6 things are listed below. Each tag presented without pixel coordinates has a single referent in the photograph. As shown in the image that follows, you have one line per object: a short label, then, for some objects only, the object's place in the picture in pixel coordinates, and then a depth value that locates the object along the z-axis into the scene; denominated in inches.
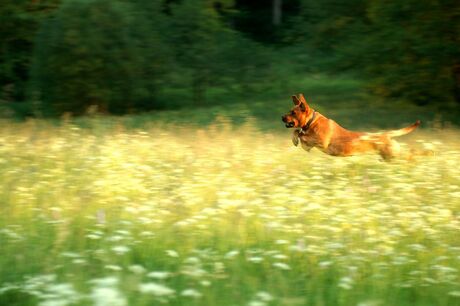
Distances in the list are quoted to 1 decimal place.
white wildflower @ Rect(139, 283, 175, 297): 332.5
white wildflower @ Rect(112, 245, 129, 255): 413.7
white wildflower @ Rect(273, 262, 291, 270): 407.6
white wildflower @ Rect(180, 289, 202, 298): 363.9
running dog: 761.0
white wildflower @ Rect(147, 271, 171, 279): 363.3
